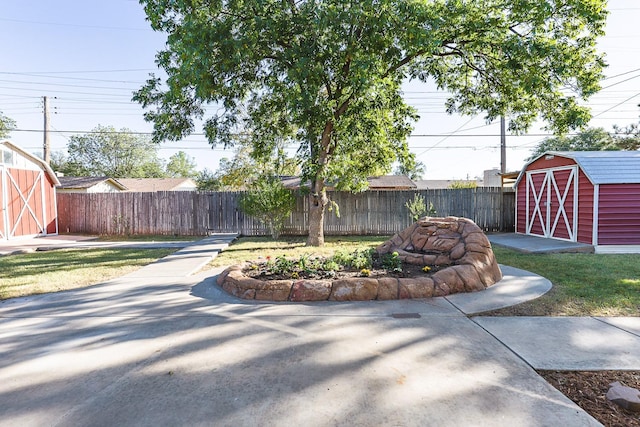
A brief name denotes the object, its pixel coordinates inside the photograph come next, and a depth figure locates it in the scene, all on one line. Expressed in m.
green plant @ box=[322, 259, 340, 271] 5.07
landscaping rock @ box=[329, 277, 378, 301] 4.35
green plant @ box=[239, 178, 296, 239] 10.91
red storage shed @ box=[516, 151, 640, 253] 8.20
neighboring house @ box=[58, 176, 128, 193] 19.47
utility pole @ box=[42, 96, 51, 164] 16.41
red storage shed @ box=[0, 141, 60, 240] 11.05
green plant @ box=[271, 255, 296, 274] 5.07
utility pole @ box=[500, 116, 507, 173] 15.79
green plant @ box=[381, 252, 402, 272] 5.12
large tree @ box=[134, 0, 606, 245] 6.66
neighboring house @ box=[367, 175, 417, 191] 22.95
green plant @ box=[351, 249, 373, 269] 5.26
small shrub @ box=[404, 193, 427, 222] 8.85
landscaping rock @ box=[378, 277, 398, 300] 4.36
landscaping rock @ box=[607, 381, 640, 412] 2.00
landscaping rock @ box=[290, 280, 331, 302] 4.35
